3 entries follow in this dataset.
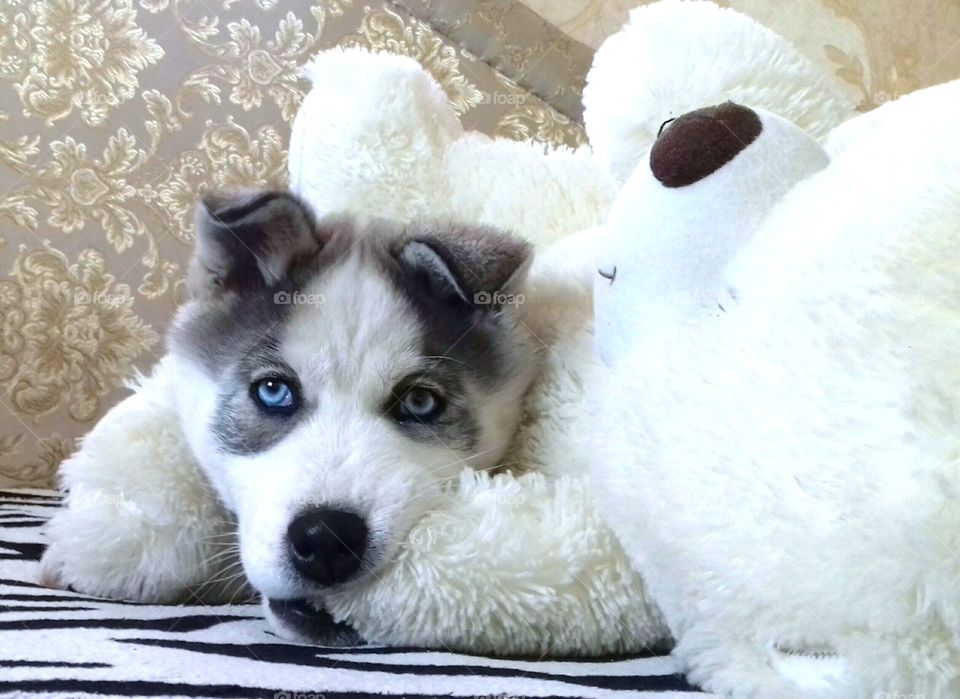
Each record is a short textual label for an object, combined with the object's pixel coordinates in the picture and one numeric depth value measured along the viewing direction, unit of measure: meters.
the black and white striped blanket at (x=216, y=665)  0.40
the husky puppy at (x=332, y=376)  0.48
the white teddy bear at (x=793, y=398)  0.37
